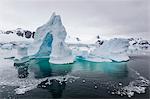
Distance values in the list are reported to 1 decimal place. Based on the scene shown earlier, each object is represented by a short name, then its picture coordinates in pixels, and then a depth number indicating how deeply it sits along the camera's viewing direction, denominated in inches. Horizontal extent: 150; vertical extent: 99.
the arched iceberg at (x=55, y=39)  681.6
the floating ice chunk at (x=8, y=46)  1503.7
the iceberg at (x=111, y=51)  796.0
